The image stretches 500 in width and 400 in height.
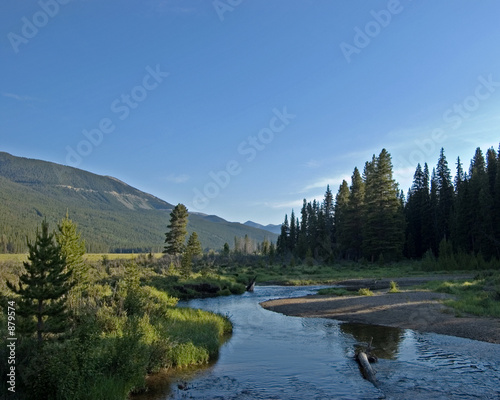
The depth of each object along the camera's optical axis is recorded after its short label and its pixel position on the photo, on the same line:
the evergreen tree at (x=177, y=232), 74.56
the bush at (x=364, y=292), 31.01
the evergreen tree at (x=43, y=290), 11.74
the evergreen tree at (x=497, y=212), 51.28
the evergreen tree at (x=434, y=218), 68.56
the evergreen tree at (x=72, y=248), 22.50
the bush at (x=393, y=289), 31.56
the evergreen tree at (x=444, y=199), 67.81
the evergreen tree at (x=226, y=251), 91.51
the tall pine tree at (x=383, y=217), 65.38
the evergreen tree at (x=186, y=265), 42.81
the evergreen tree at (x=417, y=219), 70.69
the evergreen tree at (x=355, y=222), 74.44
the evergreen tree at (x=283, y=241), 111.16
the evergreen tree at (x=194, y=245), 59.71
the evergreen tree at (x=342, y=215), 77.00
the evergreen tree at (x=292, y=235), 110.94
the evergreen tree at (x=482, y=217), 52.41
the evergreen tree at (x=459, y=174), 76.44
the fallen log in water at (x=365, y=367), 11.83
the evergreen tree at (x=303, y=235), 91.76
